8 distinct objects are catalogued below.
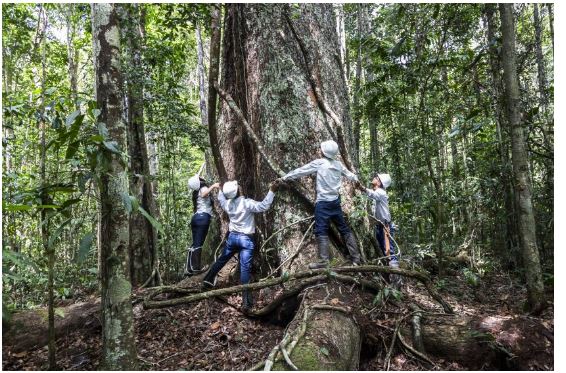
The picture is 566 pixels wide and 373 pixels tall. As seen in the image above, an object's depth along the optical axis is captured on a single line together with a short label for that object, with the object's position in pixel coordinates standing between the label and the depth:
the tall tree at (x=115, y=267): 3.55
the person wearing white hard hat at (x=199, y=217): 7.25
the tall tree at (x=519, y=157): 5.18
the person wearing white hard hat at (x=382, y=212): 6.80
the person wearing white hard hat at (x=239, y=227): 5.72
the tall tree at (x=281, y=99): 5.85
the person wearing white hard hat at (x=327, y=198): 5.38
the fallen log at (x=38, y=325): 5.13
